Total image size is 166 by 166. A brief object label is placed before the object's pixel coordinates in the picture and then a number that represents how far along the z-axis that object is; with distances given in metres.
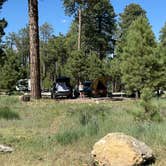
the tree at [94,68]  27.16
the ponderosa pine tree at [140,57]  19.23
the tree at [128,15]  37.98
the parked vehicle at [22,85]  32.15
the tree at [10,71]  27.92
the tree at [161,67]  19.13
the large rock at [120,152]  4.59
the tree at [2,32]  25.26
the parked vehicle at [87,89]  25.07
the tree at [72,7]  30.82
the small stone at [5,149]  5.44
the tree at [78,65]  26.19
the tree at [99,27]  35.87
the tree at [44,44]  50.43
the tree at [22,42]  61.45
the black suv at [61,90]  22.65
